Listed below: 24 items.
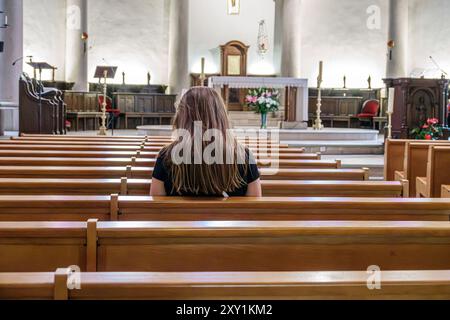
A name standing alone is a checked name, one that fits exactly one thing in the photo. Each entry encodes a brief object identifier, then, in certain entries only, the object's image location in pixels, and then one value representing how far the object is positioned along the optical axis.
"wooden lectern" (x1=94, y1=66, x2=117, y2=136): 11.51
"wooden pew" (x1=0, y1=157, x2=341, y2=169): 4.33
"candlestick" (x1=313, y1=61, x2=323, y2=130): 12.30
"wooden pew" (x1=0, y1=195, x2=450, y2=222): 2.43
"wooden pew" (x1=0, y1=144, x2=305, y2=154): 5.69
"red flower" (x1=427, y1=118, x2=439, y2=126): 8.12
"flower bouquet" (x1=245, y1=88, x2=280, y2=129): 11.02
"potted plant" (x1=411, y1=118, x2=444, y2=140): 8.16
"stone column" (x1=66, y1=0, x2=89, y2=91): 15.83
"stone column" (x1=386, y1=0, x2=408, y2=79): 16.22
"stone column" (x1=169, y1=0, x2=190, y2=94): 16.42
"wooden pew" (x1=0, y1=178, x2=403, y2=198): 3.07
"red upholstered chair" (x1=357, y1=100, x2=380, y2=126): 15.88
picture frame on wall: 17.72
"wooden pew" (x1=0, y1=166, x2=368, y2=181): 3.75
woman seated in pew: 2.47
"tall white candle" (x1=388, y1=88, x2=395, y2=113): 8.91
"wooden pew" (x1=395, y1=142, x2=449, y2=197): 5.55
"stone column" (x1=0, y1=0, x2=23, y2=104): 11.70
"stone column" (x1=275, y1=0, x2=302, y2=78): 15.91
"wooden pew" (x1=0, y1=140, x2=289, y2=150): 6.21
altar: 11.77
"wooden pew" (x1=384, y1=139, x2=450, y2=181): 6.45
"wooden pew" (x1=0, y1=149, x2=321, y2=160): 5.02
